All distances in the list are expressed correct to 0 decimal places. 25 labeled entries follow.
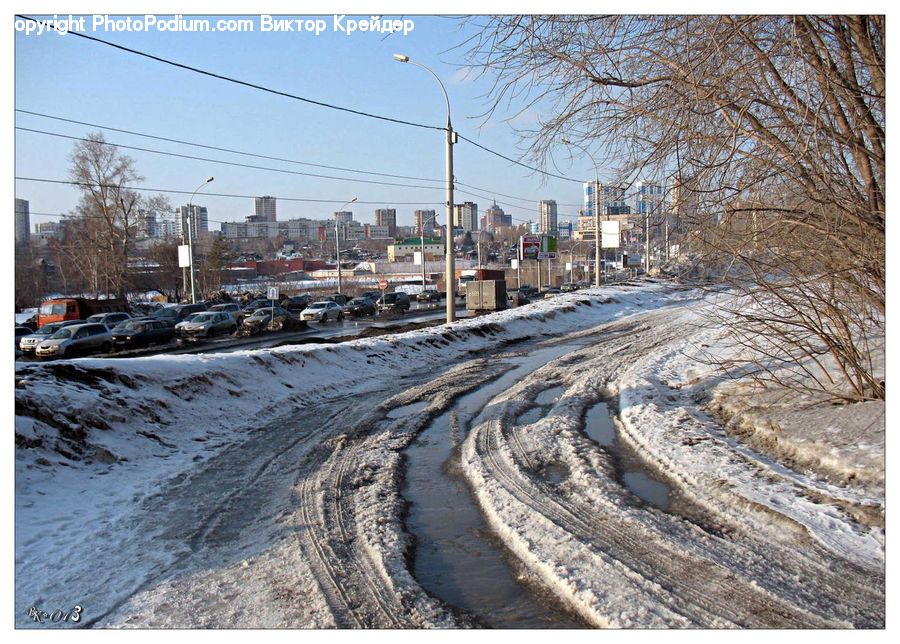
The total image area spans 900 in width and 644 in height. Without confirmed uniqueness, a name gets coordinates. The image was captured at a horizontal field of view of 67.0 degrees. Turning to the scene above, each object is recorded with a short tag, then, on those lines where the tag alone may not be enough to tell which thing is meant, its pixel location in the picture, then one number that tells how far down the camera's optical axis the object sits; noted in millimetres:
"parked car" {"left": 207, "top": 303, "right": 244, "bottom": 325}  43900
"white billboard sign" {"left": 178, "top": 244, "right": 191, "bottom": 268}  51312
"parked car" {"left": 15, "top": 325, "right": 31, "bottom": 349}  38603
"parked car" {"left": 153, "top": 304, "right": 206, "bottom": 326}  43350
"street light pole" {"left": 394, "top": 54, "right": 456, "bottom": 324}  26719
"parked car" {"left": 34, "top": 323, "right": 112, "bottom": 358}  27703
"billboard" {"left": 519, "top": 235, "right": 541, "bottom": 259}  62188
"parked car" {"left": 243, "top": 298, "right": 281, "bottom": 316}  46306
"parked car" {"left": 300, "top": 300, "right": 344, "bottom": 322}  44094
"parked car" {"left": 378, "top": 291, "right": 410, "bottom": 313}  51281
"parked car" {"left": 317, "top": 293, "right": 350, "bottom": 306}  55056
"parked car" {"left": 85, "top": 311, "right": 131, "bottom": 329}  38406
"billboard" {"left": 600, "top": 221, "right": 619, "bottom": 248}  55134
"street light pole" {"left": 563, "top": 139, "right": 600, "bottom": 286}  44259
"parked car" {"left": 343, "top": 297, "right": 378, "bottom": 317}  48812
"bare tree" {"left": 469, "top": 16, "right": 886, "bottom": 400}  7979
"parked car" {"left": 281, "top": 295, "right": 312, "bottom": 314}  54225
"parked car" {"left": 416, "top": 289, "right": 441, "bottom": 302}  63875
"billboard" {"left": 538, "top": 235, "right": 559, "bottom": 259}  66338
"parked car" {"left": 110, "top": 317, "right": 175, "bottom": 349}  31656
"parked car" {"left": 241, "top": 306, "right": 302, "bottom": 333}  37656
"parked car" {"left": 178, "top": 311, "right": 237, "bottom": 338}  35344
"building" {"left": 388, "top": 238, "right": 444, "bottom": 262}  143475
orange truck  42250
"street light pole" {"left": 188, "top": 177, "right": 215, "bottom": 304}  48306
